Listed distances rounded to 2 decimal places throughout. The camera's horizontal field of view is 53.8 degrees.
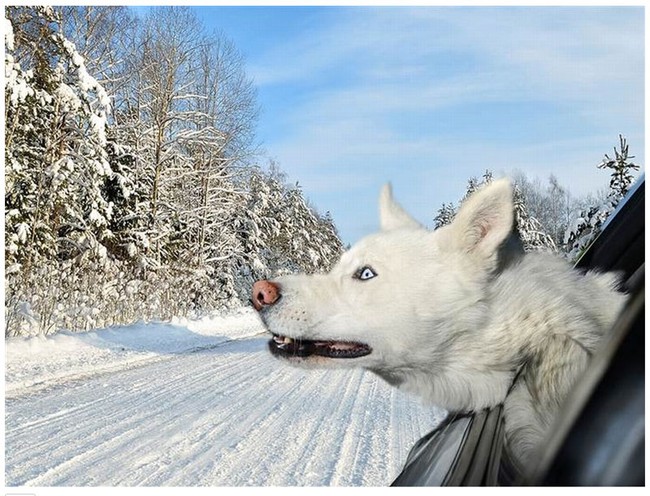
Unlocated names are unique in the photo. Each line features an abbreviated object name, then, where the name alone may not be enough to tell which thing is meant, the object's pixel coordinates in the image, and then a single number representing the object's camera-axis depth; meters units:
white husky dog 0.67
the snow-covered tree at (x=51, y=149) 7.15
